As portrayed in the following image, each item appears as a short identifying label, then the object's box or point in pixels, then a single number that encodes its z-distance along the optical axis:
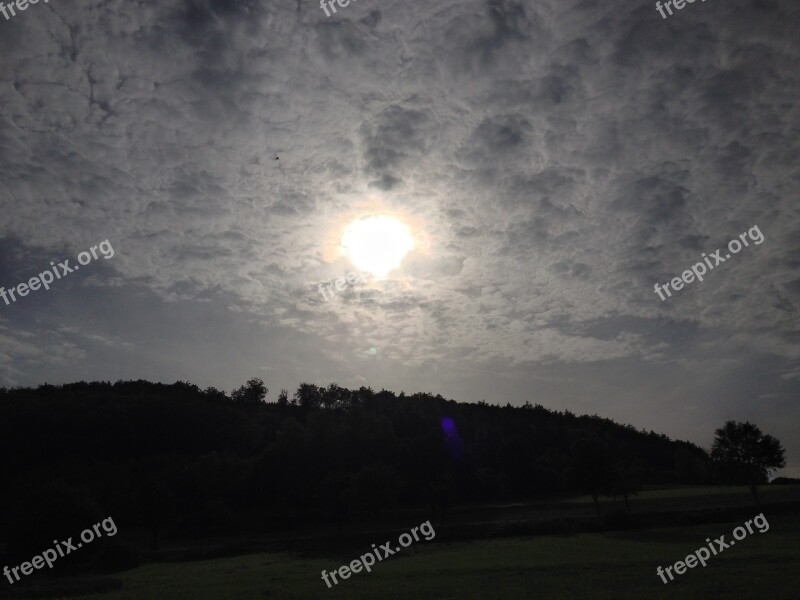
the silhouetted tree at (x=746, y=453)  90.31
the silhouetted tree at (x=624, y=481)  87.56
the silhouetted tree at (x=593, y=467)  88.62
